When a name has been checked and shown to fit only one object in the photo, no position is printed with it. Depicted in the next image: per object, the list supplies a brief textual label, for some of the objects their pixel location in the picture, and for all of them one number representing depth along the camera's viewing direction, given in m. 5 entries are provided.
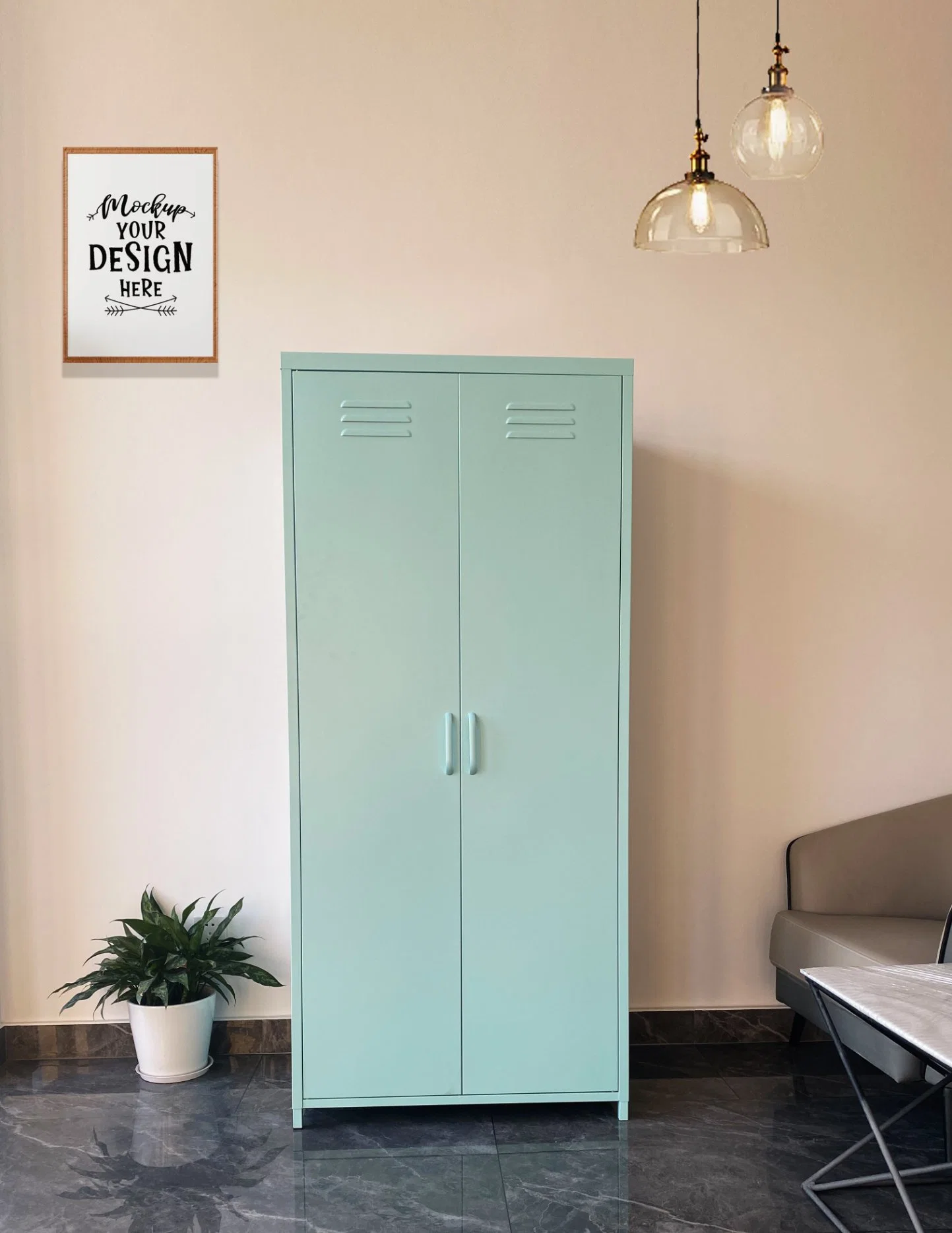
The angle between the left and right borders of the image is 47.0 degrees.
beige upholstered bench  3.61
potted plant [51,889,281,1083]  3.47
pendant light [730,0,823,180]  2.10
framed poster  3.68
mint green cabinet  3.15
